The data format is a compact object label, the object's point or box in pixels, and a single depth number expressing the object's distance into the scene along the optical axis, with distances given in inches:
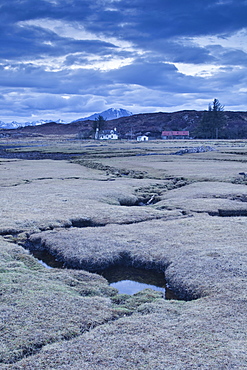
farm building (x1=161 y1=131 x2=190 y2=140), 7795.3
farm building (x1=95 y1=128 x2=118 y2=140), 7764.8
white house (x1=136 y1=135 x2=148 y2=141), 7264.3
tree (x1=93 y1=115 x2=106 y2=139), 7500.0
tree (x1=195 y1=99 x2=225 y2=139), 7022.6
